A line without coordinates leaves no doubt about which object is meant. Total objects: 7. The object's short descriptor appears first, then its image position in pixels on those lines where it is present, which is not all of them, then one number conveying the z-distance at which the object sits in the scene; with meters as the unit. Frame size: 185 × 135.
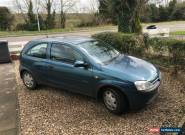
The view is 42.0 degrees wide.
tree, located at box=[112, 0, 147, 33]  11.85
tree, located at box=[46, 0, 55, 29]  35.39
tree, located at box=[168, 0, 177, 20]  37.75
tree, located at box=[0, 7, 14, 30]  34.25
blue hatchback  4.81
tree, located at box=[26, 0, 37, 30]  34.50
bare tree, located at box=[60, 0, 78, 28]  36.59
